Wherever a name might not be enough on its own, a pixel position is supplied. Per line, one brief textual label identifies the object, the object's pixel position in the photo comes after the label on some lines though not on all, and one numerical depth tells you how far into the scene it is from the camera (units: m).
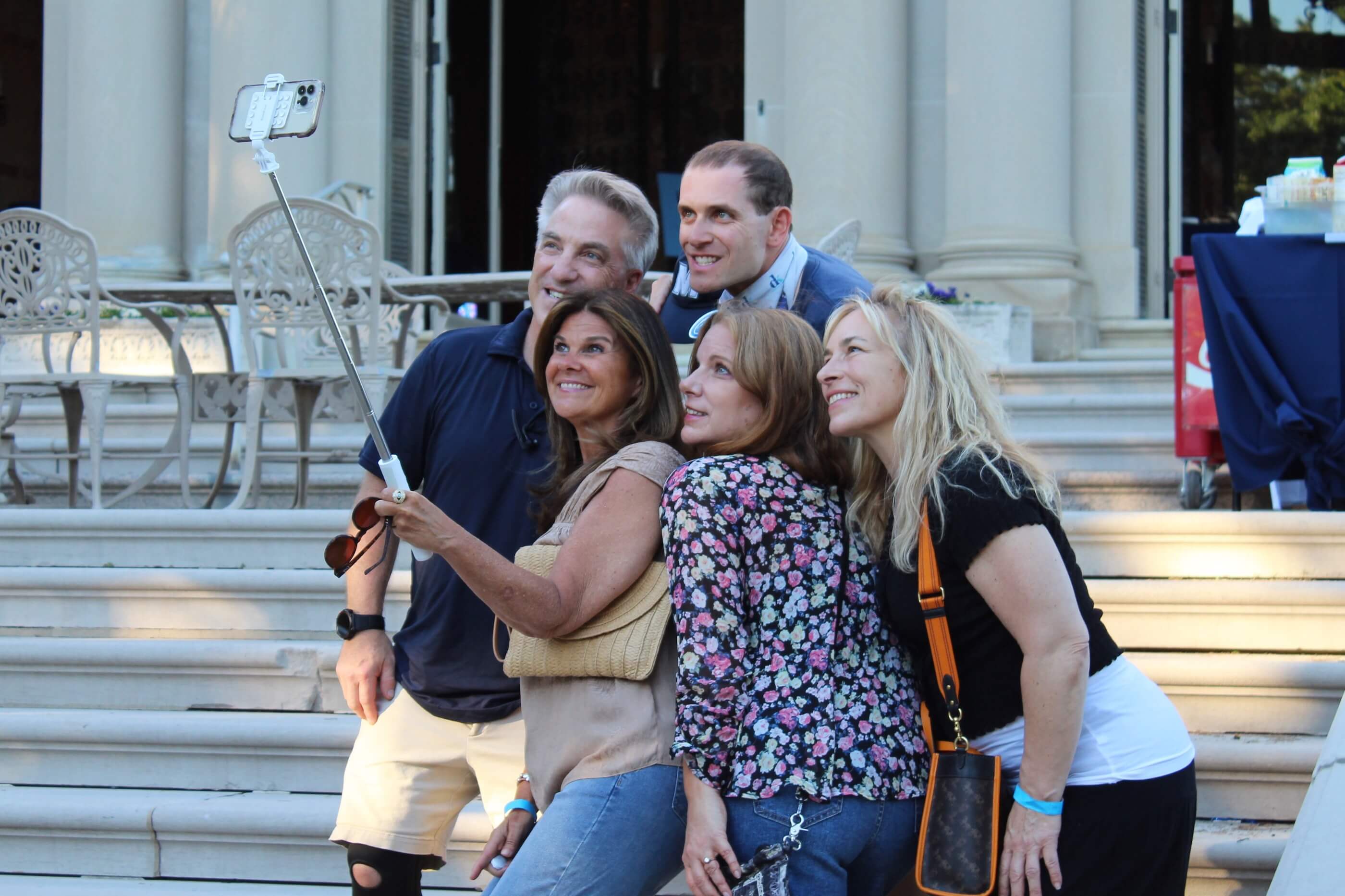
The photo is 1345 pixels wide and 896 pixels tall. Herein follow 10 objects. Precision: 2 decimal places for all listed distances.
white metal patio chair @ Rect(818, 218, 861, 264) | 13.31
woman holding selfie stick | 4.47
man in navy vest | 6.15
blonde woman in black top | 4.46
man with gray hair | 5.55
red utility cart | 11.30
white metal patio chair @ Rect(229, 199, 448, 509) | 12.11
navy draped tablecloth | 10.41
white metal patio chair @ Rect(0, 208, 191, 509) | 12.12
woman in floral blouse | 4.39
